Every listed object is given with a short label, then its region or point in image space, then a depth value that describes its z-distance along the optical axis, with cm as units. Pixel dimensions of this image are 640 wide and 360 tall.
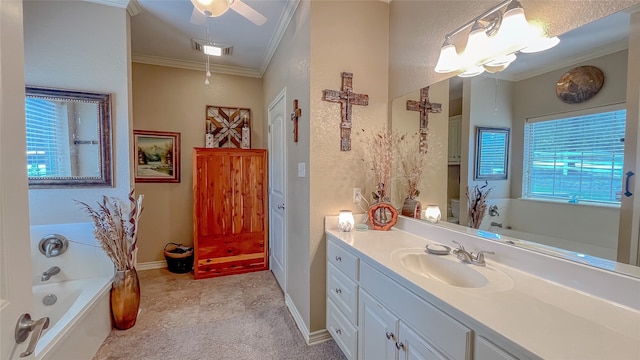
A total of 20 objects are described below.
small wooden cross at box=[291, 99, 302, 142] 218
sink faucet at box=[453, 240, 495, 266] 130
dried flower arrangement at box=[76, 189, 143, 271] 206
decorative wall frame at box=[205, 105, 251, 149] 355
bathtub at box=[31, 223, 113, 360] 164
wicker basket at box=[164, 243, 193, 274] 323
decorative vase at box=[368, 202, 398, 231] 199
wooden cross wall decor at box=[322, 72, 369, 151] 201
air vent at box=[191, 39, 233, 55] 292
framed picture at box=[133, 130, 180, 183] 330
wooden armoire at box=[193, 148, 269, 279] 313
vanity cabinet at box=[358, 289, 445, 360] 108
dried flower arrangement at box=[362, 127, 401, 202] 204
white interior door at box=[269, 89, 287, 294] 274
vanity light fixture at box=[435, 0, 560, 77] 122
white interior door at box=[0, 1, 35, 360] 62
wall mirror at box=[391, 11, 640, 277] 101
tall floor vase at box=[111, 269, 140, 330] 213
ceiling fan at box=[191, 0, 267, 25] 148
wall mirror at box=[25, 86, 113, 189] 204
